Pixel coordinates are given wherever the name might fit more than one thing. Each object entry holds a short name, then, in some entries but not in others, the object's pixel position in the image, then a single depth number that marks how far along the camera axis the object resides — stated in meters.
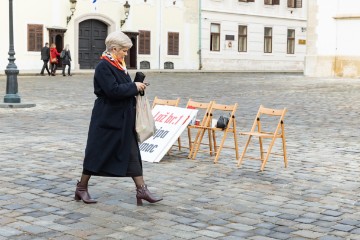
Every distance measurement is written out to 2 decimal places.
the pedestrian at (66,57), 33.12
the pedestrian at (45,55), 33.38
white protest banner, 9.08
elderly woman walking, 6.44
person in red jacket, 33.47
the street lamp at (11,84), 16.45
